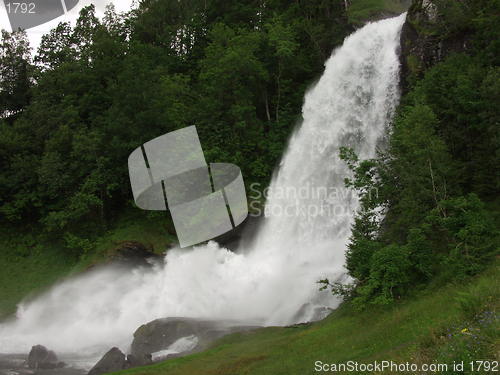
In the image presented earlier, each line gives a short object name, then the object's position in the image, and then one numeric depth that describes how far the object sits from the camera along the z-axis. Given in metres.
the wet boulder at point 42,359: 21.78
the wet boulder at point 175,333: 21.08
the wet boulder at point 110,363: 19.45
